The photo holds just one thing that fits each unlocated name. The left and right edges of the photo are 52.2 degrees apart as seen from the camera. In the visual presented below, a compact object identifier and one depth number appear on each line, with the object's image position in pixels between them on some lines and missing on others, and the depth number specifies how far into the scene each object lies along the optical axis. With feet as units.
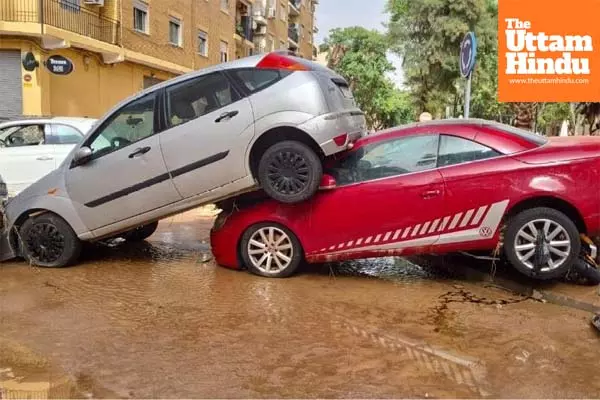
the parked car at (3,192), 23.95
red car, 17.60
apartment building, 55.88
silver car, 18.89
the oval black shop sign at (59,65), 55.72
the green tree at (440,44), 90.63
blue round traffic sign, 25.74
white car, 34.58
